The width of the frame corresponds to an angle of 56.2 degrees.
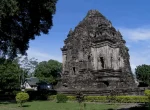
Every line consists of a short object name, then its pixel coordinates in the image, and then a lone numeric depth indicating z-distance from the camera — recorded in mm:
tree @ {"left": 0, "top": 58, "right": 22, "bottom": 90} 24447
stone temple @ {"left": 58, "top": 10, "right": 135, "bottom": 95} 15973
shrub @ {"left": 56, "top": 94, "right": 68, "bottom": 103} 13251
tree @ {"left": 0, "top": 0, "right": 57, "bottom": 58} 12138
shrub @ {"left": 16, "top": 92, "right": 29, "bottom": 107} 11527
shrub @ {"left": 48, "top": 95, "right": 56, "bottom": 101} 15151
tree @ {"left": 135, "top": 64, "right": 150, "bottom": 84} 35061
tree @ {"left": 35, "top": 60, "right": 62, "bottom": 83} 41122
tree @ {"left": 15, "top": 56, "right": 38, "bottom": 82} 28720
